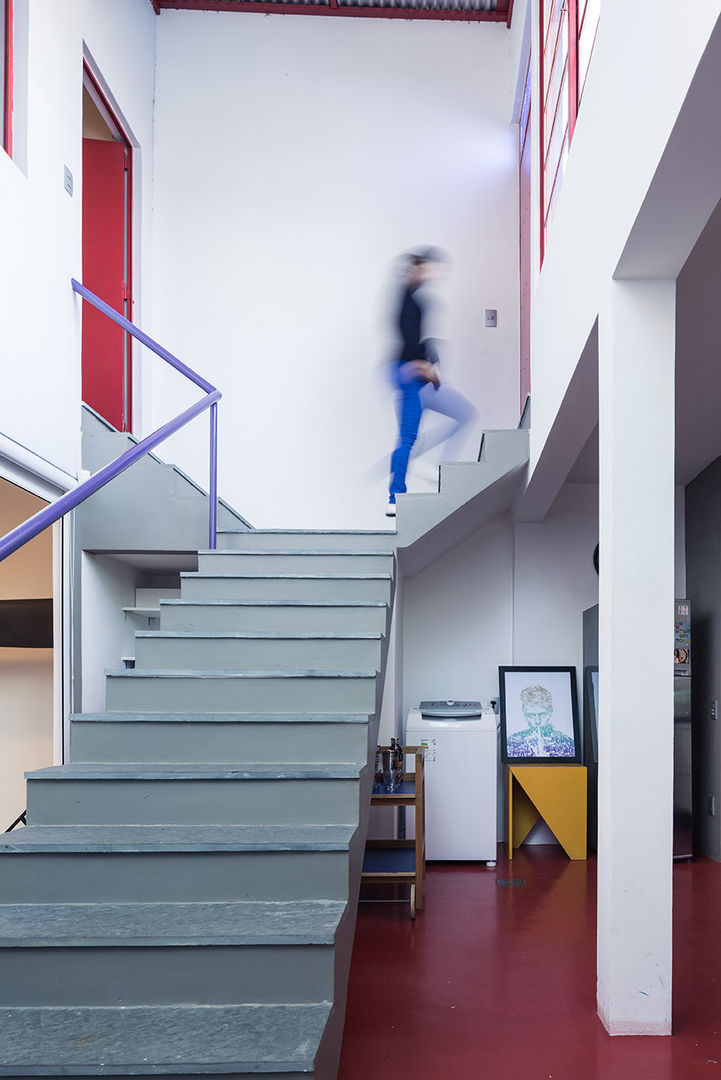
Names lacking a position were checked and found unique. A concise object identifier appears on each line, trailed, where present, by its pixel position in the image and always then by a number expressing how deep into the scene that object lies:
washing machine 5.79
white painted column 2.98
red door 6.39
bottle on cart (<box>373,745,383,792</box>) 5.05
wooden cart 4.71
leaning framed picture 6.48
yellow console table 5.98
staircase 2.26
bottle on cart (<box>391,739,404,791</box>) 5.09
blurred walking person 6.77
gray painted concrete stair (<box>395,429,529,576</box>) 5.20
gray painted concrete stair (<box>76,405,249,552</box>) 4.92
